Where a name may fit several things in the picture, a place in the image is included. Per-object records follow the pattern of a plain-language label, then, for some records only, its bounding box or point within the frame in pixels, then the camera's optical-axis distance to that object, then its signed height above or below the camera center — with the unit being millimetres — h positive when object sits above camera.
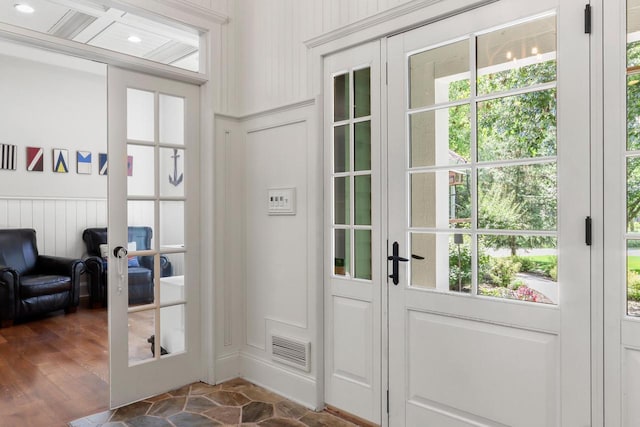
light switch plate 2945 +46
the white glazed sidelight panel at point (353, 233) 2516 -159
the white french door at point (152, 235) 2799 -183
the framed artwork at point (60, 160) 5898 +671
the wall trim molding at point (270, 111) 2836 +693
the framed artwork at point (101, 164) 6312 +657
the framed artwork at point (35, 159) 5676 +667
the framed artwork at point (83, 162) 6102 +667
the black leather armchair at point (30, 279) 4660 -818
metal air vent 2836 -991
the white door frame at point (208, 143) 3105 +480
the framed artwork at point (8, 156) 5469 +680
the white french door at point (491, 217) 1829 -53
